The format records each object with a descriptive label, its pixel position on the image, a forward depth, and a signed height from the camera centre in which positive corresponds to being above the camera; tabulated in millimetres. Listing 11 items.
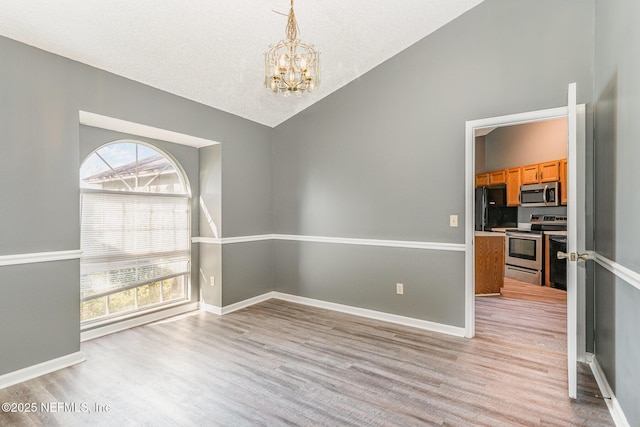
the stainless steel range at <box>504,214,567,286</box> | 5230 -627
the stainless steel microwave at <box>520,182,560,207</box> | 5176 +299
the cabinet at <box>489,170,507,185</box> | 6214 +688
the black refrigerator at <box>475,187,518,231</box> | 6094 +19
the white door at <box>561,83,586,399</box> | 2070 -237
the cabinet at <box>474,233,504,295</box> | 4754 -778
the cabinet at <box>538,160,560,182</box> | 5168 +686
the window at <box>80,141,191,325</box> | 3244 -222
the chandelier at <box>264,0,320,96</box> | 2172 +988
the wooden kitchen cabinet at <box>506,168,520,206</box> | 5883 +487
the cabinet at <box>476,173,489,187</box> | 6578 +679
